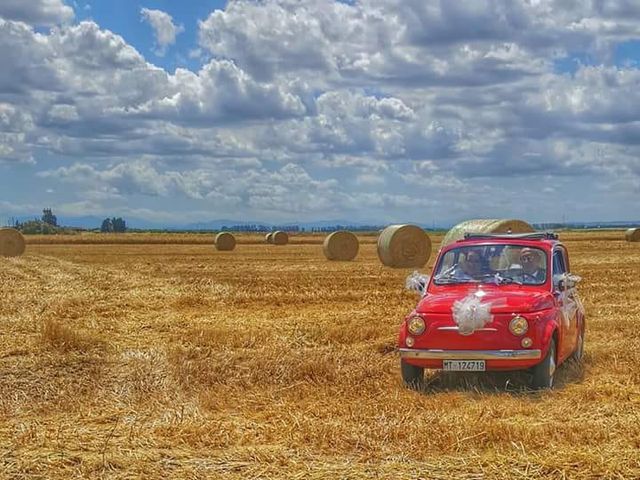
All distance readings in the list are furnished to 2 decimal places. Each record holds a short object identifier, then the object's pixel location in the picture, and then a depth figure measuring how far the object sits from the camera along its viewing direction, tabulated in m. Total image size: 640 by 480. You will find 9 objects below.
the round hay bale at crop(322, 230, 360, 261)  40.94
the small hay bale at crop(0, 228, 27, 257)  46.97
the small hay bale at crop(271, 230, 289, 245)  70.19
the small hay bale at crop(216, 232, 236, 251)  58.59
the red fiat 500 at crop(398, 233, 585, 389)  9.56
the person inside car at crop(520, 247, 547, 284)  10.80
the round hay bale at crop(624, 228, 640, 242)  61.18
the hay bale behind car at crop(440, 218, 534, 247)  22.70
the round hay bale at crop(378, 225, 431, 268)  31.61
